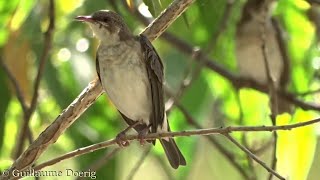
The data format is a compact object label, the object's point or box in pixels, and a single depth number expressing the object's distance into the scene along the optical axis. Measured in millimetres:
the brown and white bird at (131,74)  5914
